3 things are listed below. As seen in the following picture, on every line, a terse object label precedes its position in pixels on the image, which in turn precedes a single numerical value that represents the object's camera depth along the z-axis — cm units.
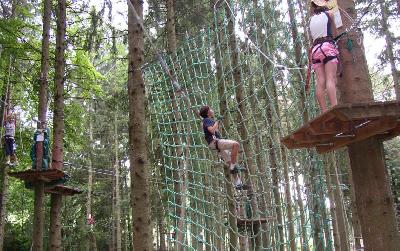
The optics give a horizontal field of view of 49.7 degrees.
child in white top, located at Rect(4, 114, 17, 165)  664
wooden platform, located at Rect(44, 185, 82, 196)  571
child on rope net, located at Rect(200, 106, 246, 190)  402
